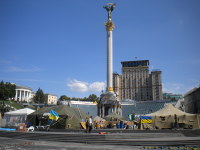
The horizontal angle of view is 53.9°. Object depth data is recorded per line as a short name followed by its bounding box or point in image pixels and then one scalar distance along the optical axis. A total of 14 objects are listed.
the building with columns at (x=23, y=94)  137.11
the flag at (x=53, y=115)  19.59
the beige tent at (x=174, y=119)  21.30
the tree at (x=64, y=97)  143.07
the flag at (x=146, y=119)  22.08
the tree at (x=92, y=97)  142.82
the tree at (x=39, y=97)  125.69
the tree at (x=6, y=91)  101.84
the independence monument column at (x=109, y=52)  55.19
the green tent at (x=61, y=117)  20.31
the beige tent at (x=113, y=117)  32.23
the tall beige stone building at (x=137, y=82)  124.94
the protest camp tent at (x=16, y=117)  25.91
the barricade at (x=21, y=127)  18.78
